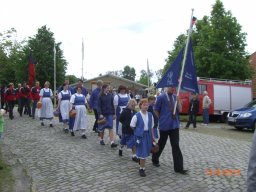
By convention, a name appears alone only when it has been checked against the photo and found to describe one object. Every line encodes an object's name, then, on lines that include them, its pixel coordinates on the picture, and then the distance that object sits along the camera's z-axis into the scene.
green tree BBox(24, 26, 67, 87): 36.72
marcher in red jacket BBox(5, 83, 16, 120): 12.88
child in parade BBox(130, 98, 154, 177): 5.34
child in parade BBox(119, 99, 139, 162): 6.12
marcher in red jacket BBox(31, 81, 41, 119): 12.78
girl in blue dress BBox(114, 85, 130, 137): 7.56
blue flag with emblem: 5.65
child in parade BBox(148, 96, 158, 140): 7.01
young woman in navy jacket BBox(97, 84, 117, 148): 7.52
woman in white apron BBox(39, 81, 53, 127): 10.53
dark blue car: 11.85
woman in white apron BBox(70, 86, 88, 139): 8.63
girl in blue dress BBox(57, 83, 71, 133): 9.51
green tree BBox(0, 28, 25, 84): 14.80
